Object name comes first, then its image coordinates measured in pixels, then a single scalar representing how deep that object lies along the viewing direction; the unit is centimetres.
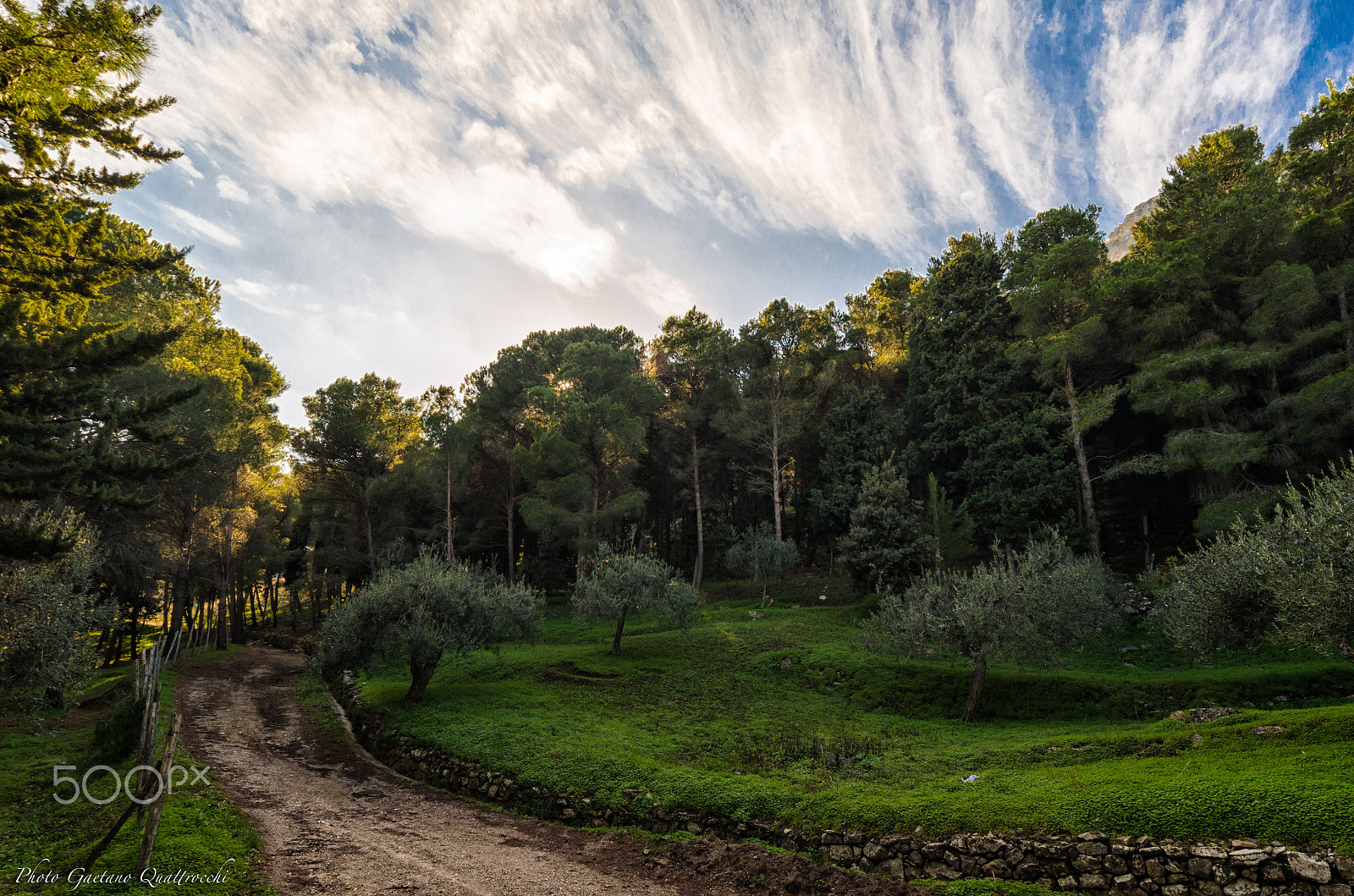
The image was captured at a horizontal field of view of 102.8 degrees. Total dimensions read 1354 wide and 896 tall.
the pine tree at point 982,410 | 3422
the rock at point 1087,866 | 855
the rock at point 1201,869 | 794
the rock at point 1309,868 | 729
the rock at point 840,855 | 1002
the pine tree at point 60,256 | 882
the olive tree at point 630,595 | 2698
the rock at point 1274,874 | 754
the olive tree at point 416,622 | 2000
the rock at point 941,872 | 920
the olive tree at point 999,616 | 1873
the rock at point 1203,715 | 1388
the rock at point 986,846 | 918
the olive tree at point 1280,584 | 1244
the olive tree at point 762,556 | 4047
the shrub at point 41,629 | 1470
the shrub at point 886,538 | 3294
